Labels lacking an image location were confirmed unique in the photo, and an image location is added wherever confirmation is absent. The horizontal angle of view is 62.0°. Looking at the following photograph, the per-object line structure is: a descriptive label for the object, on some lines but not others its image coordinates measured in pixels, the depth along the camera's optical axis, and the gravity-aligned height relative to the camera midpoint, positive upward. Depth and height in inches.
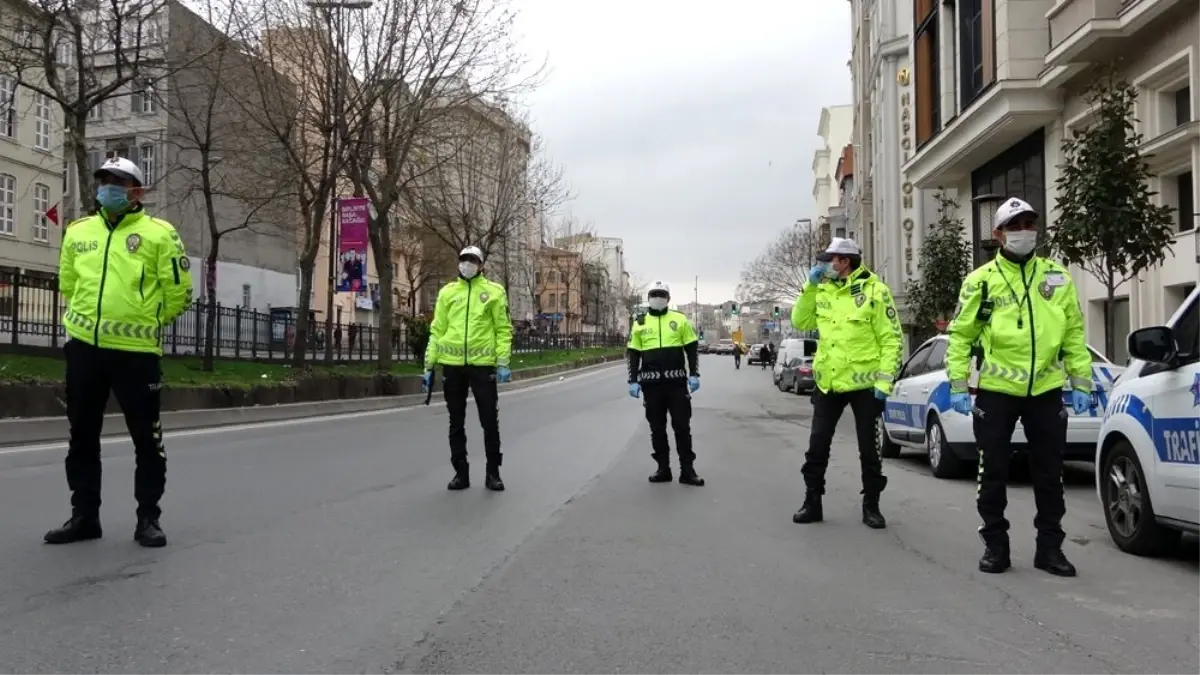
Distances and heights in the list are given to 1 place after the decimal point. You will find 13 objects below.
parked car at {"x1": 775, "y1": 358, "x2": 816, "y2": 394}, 1186.6 -48.2
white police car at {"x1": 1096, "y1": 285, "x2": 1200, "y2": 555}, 215.8 -24.1
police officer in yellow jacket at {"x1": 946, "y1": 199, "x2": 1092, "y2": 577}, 215.9 -6.8
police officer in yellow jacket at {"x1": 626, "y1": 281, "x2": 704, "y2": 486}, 358.9 -11.1
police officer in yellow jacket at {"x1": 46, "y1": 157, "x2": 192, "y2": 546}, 215.9 +4.9
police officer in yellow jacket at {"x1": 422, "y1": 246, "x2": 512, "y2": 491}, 320.5 -0.4
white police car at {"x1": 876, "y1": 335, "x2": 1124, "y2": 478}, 365.7 -33.2
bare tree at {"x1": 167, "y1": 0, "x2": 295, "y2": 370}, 820.0 +217.6
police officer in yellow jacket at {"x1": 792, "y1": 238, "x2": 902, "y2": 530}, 269.3 -5.2
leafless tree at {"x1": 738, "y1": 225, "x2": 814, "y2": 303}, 3051.2 +228.8
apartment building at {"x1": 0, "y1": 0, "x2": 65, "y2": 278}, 1398.9 +230.0
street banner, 1013.8 +106.3
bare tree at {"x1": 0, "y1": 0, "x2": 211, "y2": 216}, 644.1 +204.7
